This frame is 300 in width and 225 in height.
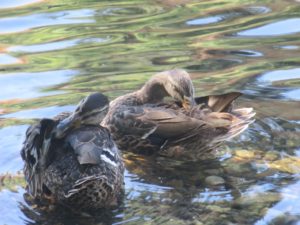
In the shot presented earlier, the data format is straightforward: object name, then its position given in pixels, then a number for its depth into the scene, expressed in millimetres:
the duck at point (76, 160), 11711
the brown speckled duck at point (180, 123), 14281
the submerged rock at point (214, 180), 13211
